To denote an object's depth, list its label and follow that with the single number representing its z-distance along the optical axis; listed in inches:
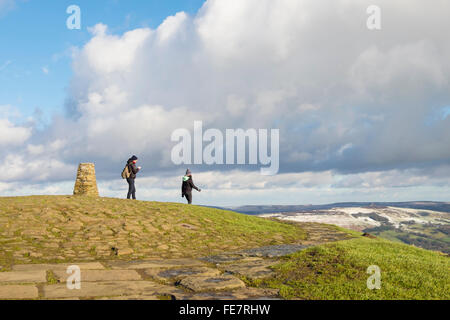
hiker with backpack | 900.6
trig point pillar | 914.1
